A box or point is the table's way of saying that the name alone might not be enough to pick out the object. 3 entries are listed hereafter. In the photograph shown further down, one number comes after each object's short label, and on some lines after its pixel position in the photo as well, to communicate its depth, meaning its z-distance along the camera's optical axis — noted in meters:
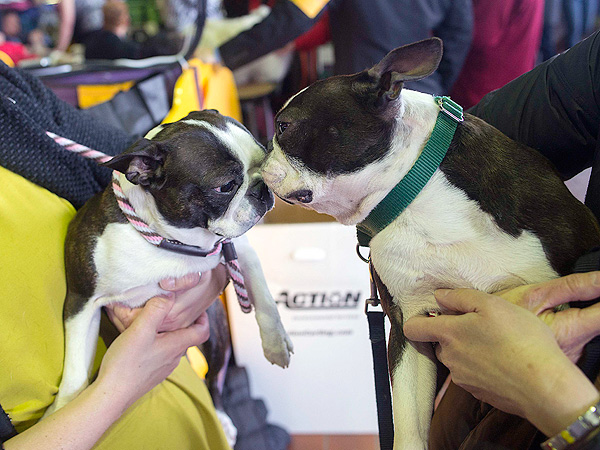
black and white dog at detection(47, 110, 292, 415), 1.18
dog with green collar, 0.88
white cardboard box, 2.06
